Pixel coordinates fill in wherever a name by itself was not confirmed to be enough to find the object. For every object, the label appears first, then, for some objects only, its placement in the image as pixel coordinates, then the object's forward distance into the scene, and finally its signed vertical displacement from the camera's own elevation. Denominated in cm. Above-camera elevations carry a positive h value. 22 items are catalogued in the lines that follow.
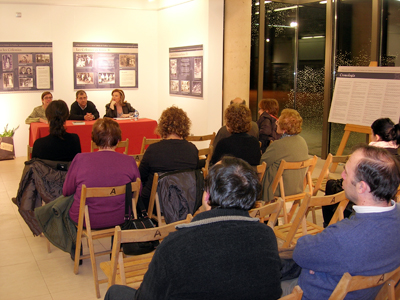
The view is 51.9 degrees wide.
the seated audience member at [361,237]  173 -55
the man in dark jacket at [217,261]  142 -55
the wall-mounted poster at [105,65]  875 +89
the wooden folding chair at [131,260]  208 -89
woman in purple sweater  306 -54
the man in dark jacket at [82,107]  739 -2
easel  594 -34
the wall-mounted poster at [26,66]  795 +79
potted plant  769 -73
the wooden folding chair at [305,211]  249 -67
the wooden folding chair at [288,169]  363 -65
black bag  270 -80
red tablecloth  623 -40
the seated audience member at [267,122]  562 -21
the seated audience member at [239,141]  385 -33
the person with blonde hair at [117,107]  762 -2
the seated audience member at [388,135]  388 -27
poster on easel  558 +16
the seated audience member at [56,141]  394 -33
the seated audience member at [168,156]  343 -42
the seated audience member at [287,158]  386 -49
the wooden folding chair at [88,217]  287 -81
